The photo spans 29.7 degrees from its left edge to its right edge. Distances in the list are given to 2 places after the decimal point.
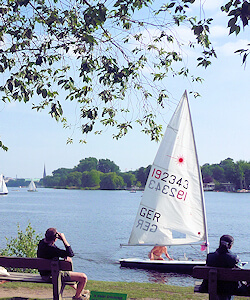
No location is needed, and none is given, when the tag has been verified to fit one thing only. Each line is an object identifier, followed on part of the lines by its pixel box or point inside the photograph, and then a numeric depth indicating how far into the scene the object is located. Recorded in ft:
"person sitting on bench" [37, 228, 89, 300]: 25.42
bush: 49.26
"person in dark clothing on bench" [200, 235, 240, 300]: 23.03
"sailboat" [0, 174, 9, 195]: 452.59
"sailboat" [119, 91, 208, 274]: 63.62
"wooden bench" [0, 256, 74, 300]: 24.08
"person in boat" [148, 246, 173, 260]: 72.81
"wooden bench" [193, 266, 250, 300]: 21.75
